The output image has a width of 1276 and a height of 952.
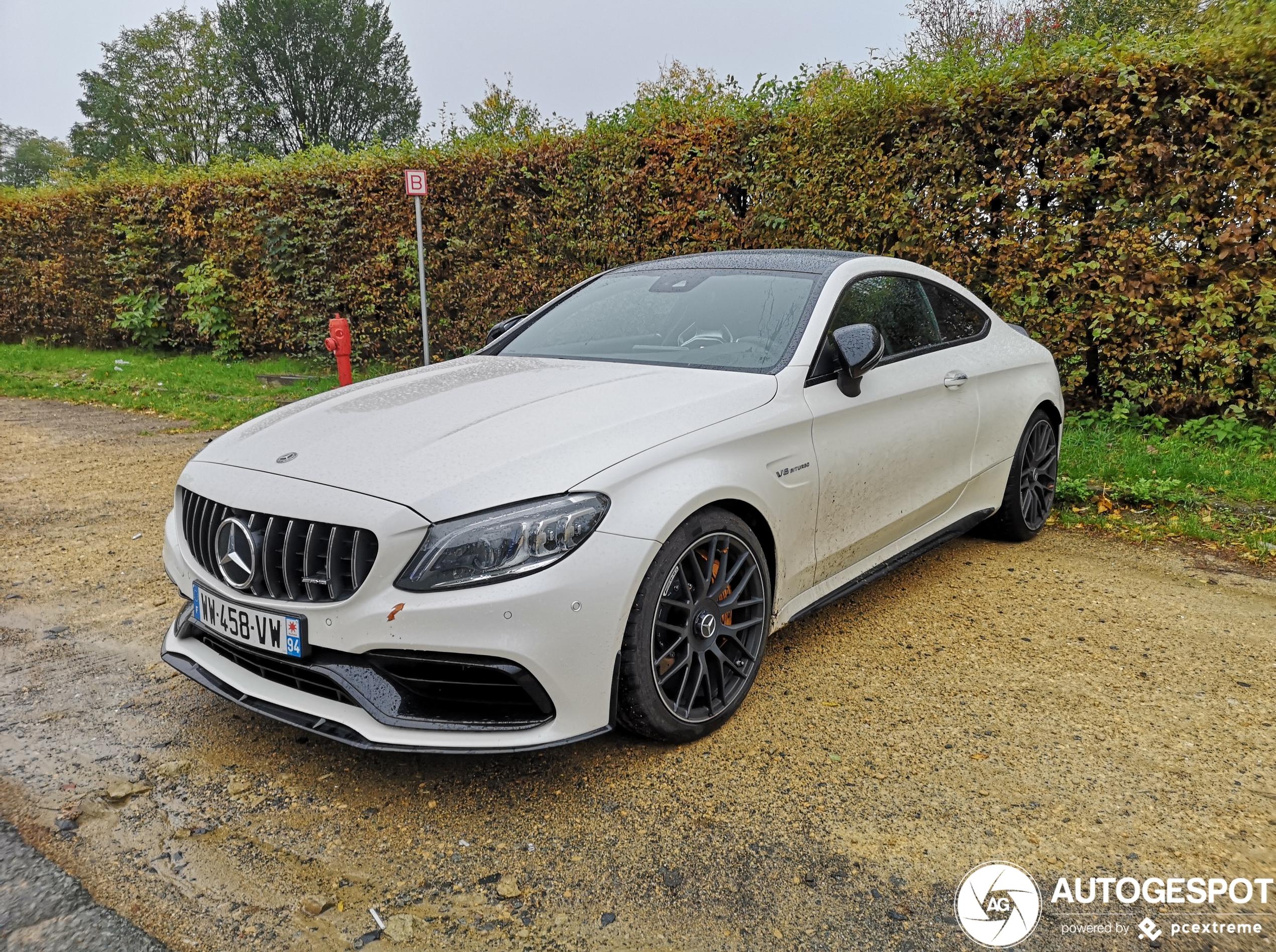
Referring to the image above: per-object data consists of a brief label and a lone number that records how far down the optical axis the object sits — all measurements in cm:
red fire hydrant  835
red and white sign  866
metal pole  886
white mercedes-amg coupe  235
